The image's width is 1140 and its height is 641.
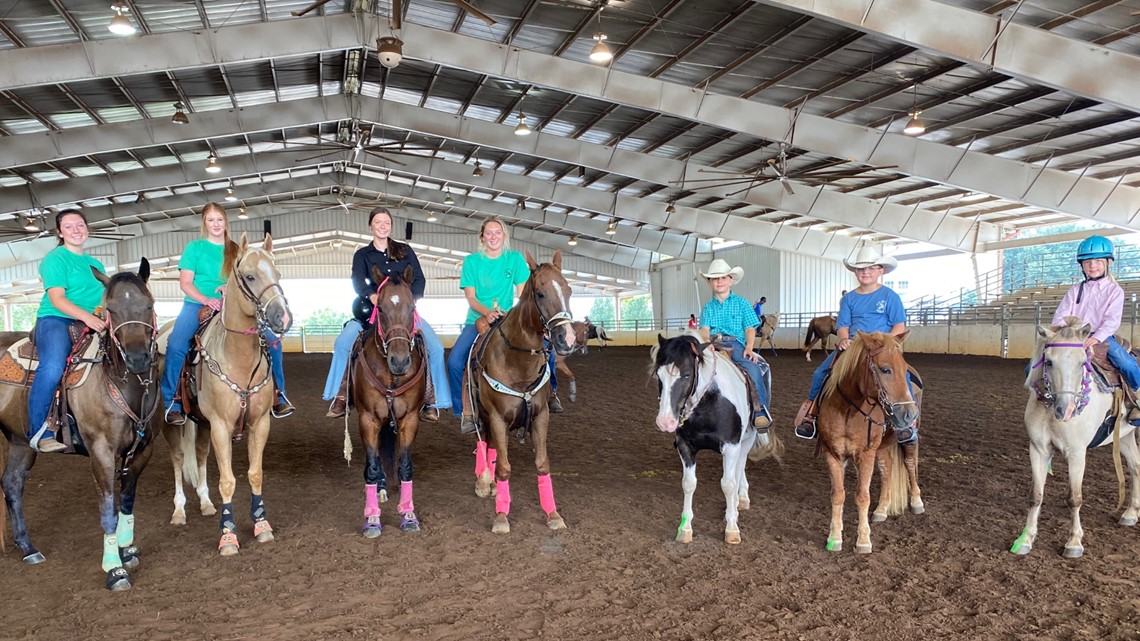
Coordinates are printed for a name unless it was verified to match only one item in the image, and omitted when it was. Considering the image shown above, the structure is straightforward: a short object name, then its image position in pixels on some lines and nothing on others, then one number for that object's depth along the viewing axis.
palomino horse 4.30
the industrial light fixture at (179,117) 14.91
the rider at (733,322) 5.36
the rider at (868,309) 4.89
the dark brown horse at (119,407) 4.13
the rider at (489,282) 5.59
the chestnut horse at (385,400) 4.77
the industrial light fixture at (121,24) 9.41
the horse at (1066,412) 4.11
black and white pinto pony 4.32
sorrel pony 4.14
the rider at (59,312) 4.28
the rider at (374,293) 5.07
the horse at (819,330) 22.48
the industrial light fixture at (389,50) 9.84
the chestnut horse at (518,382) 4.79
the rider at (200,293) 4.79
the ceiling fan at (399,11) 7.96
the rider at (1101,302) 4.42
